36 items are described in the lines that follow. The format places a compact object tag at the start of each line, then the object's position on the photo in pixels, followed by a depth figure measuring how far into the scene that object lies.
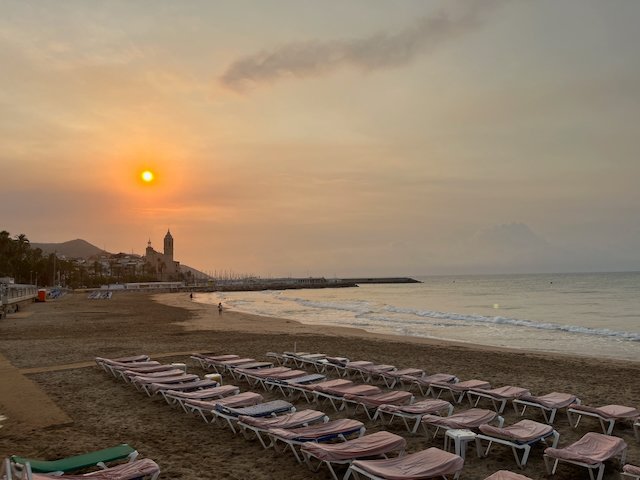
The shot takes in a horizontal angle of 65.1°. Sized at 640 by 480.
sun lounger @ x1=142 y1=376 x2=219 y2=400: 9.06
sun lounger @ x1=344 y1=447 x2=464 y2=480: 4.91
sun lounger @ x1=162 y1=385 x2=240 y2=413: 8.35
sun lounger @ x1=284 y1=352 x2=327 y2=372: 12.43
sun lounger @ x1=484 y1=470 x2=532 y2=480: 4.76
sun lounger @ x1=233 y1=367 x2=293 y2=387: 10.17
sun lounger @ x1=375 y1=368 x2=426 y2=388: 10.40
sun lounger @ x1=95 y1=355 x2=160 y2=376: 11.03
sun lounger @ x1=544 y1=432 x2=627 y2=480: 5.51
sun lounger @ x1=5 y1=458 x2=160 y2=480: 4.81
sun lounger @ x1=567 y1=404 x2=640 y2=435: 7.42
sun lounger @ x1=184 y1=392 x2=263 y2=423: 7.72
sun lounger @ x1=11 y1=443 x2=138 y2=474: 4.96
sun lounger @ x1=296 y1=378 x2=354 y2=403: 9.05
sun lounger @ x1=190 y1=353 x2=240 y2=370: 12.18
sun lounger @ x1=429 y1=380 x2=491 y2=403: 9.32
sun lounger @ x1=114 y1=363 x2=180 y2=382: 10.12
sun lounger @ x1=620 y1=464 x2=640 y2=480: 5.07
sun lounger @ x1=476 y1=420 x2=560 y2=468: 6.16
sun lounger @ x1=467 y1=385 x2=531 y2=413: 8.67
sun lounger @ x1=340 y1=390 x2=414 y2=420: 8.04
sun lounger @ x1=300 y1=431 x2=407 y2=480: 5.51
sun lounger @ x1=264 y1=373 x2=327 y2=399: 9.58
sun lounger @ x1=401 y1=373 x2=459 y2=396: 9.79
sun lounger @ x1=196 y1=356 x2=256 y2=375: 11.46
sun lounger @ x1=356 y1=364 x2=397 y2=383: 10.88
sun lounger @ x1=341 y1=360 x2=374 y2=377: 11.37
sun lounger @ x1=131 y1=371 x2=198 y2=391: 9.48
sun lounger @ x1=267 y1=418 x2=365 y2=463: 6.12
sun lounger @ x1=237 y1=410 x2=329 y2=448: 6.66
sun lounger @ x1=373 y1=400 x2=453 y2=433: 7.39
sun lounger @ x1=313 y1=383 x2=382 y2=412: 8.60
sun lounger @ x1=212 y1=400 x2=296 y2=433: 7.33
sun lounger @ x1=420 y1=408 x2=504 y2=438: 6.82
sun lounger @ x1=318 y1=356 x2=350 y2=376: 11.88
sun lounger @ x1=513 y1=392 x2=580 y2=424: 8.04
